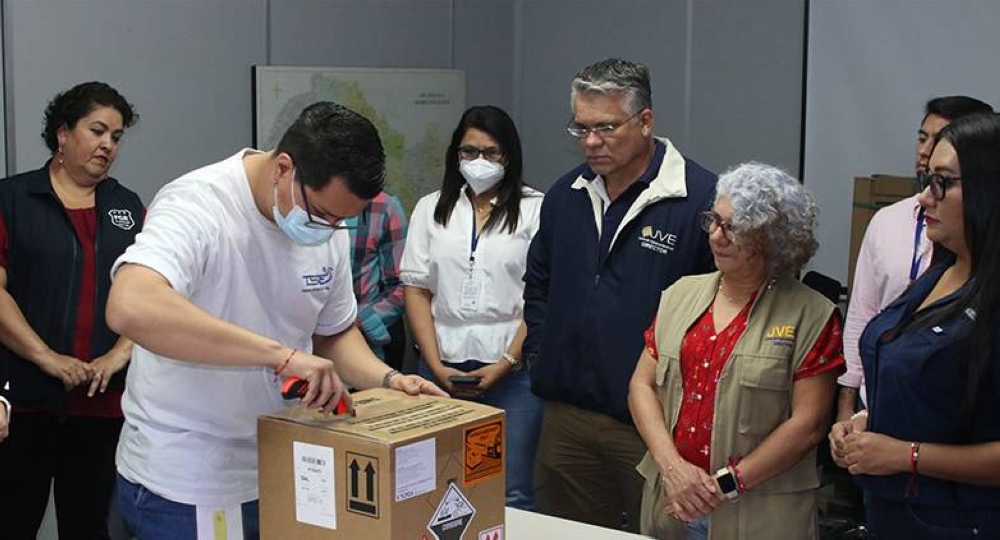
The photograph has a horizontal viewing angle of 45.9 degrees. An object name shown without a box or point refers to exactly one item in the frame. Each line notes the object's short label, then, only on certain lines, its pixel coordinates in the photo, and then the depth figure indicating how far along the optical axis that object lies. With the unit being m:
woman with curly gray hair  2.65
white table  2.46
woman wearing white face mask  3.80
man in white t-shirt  1.95
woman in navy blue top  2.26
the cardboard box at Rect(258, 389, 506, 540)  1.88
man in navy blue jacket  3.10
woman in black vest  3.40
